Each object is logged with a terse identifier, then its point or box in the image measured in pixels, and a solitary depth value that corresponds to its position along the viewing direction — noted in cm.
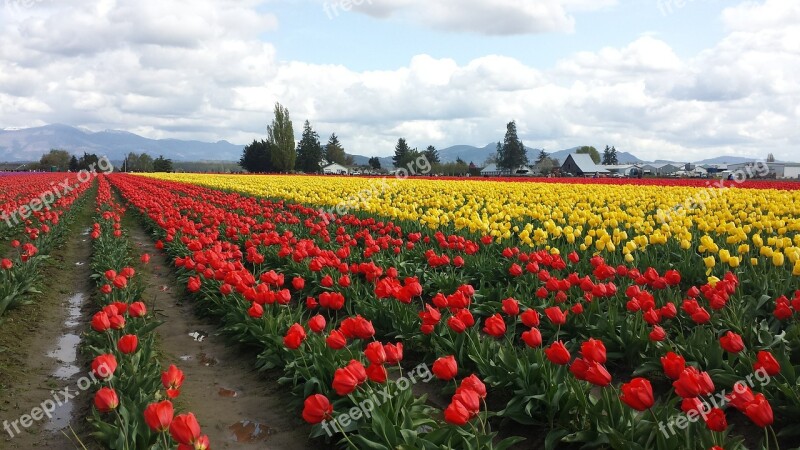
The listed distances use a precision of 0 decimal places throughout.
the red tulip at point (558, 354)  364
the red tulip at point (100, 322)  462
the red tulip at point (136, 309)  523
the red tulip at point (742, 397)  292
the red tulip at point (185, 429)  283
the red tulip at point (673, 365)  323
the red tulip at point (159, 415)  301
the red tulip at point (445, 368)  346
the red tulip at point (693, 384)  300
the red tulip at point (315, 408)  323
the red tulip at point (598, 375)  326
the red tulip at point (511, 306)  478
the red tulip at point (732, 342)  384
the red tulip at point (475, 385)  326
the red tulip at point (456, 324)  432
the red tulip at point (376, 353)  361
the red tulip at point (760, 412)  280
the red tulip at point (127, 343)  423
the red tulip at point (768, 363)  330
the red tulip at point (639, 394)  295
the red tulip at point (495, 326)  404
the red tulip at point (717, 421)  281
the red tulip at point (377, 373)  362
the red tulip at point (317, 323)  455
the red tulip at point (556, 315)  453
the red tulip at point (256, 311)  538
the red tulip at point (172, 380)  362
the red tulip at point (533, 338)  402
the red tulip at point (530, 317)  428
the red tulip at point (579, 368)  349
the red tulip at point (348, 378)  336
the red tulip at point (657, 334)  432
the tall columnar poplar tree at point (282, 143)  7812
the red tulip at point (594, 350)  344
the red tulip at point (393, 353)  376
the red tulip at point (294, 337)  412
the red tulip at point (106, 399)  336
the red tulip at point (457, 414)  292
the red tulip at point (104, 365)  374
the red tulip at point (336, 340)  396
